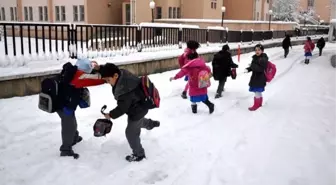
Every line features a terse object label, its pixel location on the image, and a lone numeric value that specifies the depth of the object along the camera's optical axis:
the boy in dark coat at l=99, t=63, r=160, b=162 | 4.35
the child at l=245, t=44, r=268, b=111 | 7.52
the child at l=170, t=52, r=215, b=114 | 6.96
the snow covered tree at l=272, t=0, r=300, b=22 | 55.78
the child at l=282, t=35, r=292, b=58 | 20.11
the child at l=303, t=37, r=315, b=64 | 17.23
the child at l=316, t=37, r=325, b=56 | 21.52
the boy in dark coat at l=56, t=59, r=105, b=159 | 4.43
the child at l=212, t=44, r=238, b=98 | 8.97
